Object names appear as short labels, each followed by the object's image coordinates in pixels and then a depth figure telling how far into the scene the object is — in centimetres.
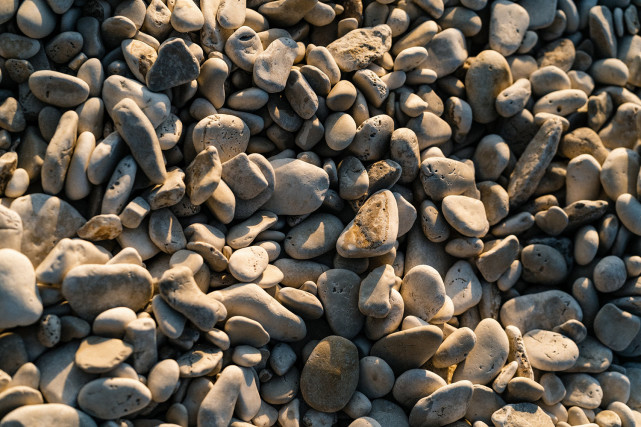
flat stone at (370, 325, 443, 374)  90
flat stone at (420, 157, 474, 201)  96
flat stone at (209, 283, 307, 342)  89
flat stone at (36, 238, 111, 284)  87
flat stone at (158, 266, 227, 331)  87
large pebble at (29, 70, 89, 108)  90
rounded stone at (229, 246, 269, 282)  90
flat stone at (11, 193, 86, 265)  88
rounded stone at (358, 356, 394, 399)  91
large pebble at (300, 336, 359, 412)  89
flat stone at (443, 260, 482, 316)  94
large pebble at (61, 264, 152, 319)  86
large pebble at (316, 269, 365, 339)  92
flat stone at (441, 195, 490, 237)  94
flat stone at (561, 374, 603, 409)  93
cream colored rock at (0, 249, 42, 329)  85
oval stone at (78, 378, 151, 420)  84
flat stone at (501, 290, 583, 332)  95
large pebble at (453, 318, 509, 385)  92
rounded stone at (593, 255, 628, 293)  95
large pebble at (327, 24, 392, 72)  97
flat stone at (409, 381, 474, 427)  89
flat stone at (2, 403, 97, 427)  83
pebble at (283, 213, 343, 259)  93
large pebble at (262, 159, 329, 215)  93
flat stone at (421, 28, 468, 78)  99
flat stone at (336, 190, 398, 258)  92
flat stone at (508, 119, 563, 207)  98
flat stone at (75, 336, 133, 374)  84
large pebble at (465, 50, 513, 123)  99
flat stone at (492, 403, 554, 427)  90
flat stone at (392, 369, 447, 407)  90
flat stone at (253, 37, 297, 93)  94
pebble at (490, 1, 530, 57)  101
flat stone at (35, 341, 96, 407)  84
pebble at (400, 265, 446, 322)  92
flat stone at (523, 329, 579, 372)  93
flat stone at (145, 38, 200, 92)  91
